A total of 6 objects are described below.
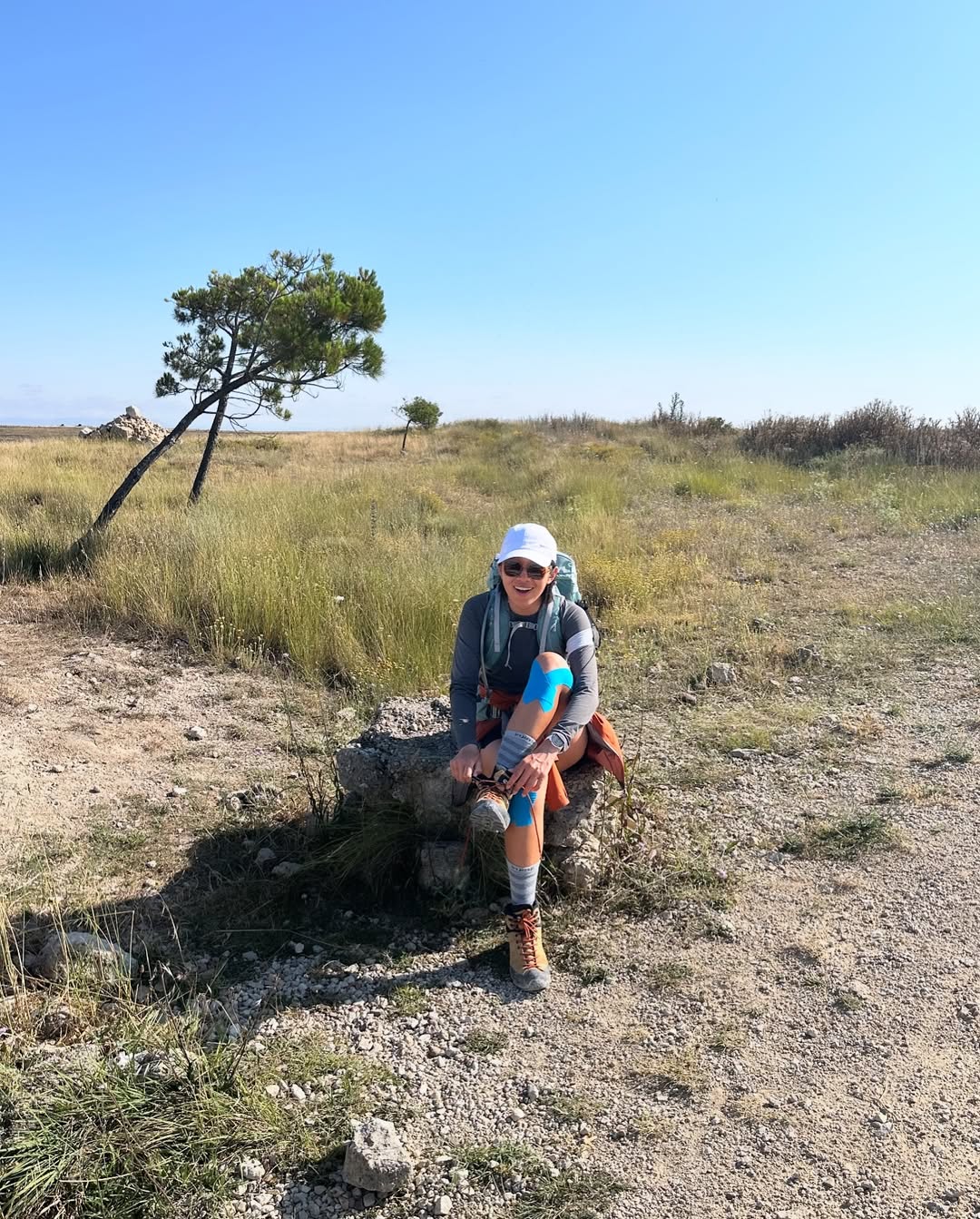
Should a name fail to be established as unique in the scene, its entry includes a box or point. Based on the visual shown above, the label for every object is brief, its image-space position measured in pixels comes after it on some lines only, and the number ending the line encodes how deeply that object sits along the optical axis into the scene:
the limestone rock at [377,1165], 2.00
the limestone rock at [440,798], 3.25
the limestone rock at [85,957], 2.59
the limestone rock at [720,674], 5.66
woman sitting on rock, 2.87
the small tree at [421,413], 26.61
